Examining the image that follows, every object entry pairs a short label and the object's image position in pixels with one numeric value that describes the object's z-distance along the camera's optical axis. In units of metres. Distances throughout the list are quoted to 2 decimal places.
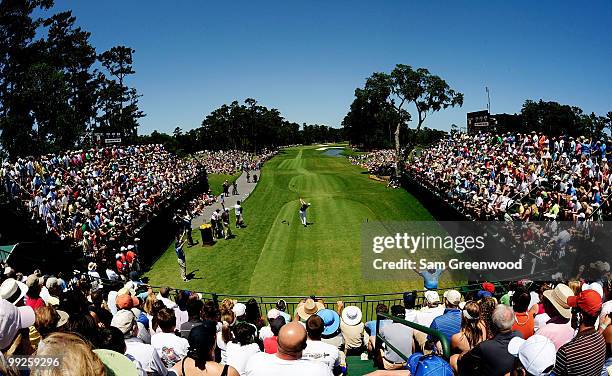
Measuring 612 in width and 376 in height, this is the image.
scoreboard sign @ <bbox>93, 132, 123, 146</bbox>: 38.44
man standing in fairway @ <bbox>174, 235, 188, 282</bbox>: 17.20
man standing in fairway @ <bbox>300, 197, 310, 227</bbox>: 24.39
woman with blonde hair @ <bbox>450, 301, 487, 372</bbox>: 4.95
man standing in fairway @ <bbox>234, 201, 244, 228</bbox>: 25.11
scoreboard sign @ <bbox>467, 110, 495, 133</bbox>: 38.25
